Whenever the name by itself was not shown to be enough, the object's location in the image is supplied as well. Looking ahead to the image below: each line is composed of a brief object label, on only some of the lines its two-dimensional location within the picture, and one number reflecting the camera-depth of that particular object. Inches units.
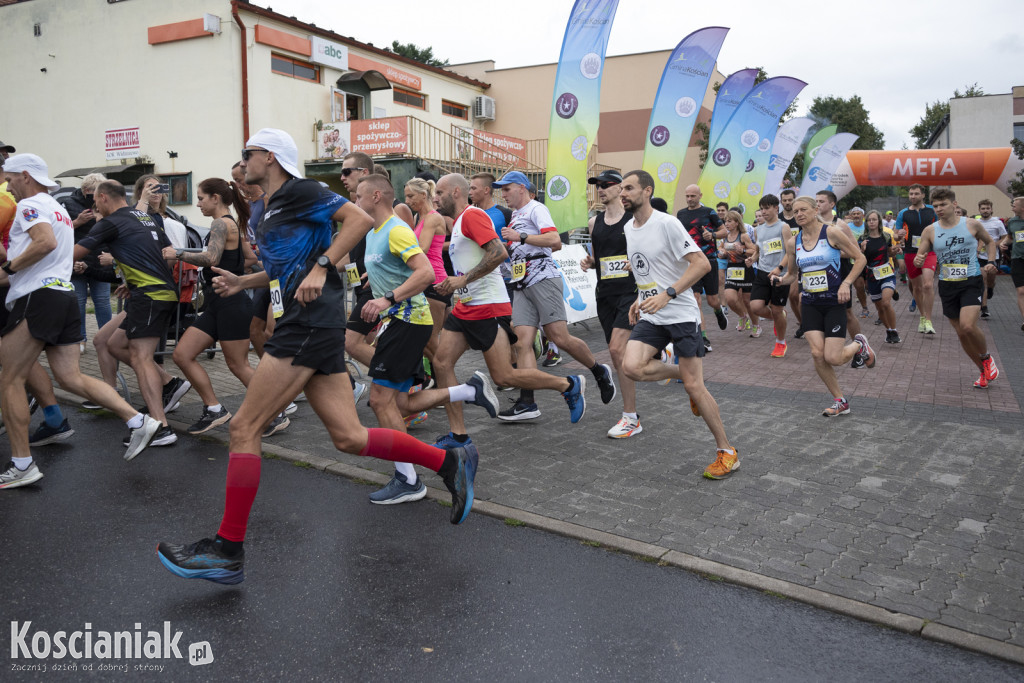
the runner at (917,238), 476.7
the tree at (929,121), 2491.4
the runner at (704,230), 426.3
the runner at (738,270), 454.9
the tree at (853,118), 2054.6
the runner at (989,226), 598.2
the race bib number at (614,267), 261.6
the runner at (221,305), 235.8
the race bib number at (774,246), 417.4
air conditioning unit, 1325.0
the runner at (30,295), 192.1
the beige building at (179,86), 898.1
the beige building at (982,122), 1627.7
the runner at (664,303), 208.4
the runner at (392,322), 183.5
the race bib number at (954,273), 329.7
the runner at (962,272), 327.9
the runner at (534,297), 269.9
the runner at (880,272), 455.8
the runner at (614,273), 251.9
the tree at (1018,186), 1170.0
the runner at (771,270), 414.9
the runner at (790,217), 463.2
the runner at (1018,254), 493.0
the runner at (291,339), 136.9
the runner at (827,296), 275.6
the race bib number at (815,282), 277.7
